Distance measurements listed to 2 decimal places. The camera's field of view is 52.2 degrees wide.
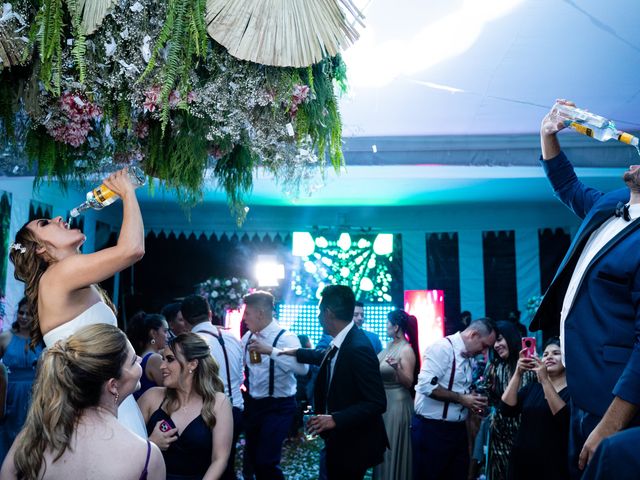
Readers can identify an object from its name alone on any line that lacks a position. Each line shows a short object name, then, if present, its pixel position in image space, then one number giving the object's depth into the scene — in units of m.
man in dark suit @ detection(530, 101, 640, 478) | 1.86
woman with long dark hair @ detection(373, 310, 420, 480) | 5.05
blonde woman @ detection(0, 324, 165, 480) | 1.75
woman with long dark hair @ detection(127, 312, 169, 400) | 4.57
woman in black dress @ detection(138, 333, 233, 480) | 3.19
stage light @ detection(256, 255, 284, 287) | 10.80
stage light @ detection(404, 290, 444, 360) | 7.89
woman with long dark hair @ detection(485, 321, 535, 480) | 4.21
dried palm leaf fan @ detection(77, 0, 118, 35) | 1.70
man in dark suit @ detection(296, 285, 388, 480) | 3.76
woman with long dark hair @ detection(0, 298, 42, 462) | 4.34
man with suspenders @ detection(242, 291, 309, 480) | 5.45
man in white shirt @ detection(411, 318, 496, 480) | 4.84
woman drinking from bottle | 2.12
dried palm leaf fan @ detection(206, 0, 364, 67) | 1.75
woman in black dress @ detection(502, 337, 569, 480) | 3.32
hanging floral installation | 1.75
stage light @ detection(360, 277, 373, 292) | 11.07
